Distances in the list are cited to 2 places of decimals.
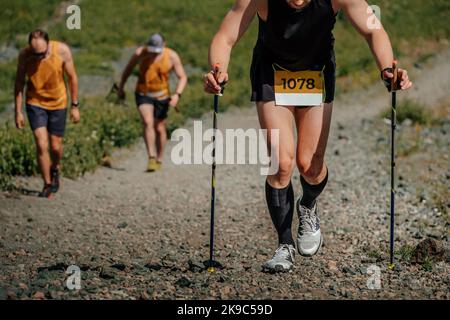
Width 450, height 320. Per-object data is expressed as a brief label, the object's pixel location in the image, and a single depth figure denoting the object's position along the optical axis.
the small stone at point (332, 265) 13.08
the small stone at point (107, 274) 11.85
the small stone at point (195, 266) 12.64
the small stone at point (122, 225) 17.18
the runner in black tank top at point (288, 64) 11.73
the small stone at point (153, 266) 12.76
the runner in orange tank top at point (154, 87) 24.63
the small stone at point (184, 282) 11.46
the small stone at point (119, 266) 12.56
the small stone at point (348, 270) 12.76
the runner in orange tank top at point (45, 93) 19.45
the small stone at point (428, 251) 13.33
